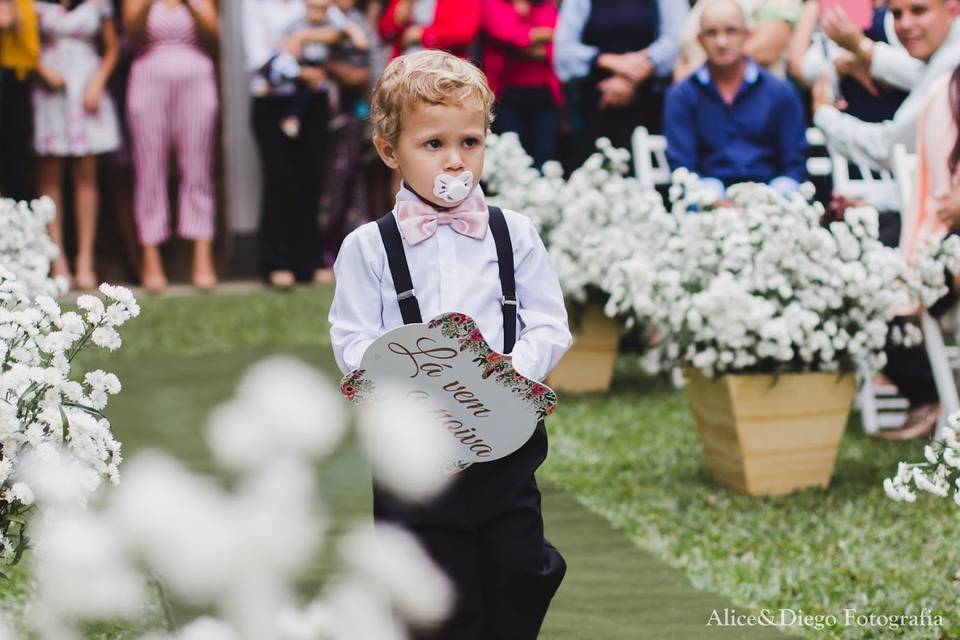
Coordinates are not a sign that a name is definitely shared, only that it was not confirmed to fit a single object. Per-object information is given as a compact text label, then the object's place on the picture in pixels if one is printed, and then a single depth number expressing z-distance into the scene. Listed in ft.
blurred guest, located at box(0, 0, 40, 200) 27.20
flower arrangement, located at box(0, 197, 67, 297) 14.24
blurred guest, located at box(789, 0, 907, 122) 19.04
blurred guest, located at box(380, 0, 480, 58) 24.95
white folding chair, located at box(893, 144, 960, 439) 15.05
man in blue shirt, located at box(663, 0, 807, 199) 18.34
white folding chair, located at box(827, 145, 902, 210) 18.42
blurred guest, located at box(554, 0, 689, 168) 23.40
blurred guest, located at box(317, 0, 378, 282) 30.48
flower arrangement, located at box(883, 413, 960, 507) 8.18
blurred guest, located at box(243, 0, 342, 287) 29.35
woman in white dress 28.22
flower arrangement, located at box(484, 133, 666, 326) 18.84
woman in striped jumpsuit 28.78
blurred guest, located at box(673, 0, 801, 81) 22.71
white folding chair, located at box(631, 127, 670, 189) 21.30
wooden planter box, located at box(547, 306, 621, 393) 19.98
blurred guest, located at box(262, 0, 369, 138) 29.12
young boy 7.68
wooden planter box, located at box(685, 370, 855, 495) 13.82
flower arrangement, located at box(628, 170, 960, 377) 13.55
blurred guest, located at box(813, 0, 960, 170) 16.69
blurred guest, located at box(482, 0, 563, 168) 25.35
